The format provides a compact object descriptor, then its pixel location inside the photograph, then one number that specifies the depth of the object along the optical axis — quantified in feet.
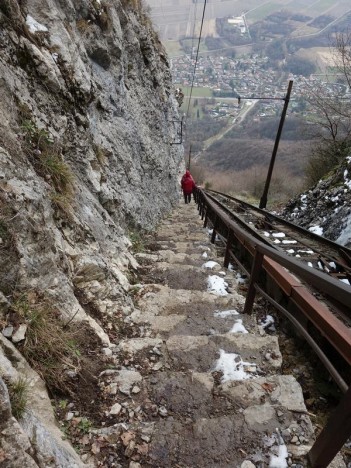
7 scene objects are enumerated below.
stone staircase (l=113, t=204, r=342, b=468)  7.12
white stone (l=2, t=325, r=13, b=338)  7.83
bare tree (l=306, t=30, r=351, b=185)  56.18
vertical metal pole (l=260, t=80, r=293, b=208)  45.19
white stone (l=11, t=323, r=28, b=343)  7.91
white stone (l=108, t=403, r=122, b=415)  8.05
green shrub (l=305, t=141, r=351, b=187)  57.93
